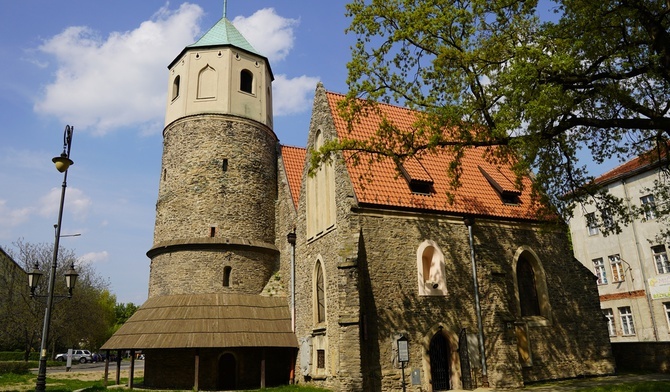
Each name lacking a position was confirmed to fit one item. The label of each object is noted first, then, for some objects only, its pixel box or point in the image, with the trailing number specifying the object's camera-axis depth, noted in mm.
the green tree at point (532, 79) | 11266
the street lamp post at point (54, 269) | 11781
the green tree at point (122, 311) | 79275
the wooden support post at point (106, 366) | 20862
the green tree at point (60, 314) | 38656
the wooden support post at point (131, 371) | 18734
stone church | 16094
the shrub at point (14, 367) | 27522
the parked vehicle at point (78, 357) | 49250
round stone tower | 20750
